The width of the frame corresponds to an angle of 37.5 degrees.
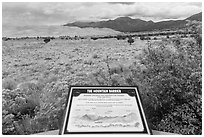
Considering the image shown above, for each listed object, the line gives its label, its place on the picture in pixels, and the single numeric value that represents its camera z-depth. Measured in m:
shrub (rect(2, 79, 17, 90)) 2.07
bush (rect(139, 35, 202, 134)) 2.00
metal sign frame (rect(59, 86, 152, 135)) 1.42
